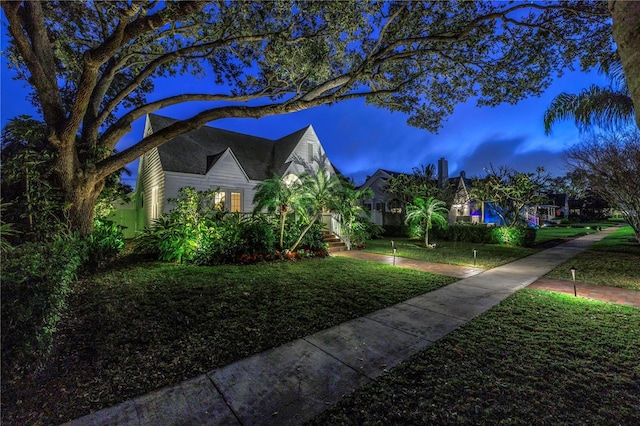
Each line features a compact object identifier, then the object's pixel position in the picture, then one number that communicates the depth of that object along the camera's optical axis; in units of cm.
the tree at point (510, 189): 1426
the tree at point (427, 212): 1368
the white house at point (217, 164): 1409
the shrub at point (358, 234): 1334
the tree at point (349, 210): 1253
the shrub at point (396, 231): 2061
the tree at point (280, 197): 980
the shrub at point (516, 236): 1455
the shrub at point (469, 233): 1656
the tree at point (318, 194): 1037
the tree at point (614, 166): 1117
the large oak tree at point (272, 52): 703
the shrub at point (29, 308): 243
